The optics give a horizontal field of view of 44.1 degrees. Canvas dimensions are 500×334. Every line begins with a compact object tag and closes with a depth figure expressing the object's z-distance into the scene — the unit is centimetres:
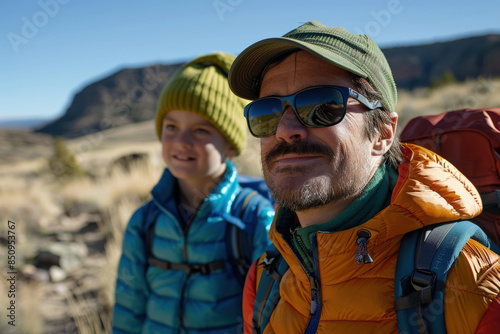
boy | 94
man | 67
